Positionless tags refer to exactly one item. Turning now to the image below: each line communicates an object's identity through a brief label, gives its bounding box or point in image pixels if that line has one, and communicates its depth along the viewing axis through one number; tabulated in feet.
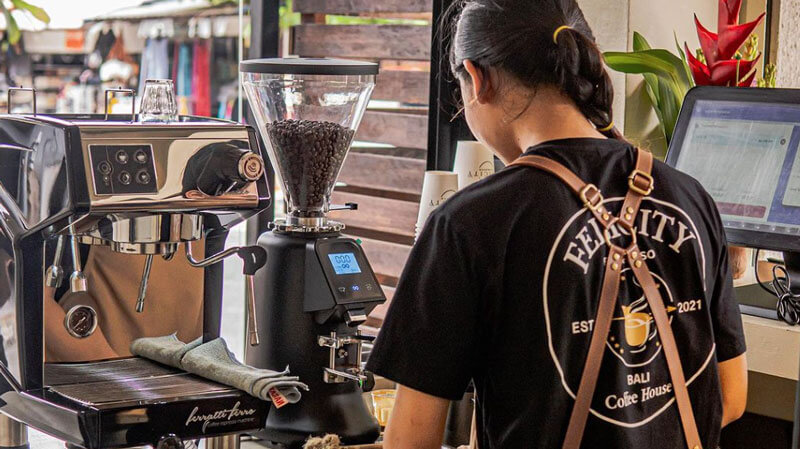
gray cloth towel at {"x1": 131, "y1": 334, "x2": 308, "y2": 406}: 5.04
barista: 3.70
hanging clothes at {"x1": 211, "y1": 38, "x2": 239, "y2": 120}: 12.33
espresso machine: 4.69
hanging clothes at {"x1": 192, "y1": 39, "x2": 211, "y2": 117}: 12.40
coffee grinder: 5.51
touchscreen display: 6.32
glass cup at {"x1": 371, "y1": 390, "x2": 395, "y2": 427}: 6.04
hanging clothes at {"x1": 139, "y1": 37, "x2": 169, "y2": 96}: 12.30
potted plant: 7.27
